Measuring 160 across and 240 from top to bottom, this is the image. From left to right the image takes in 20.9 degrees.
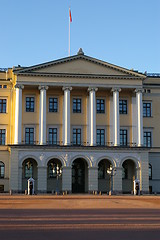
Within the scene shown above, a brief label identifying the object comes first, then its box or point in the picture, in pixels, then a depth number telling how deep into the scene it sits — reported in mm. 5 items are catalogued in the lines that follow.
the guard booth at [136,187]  54722
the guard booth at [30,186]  52212
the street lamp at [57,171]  54834
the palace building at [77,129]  55156
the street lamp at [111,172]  54300
